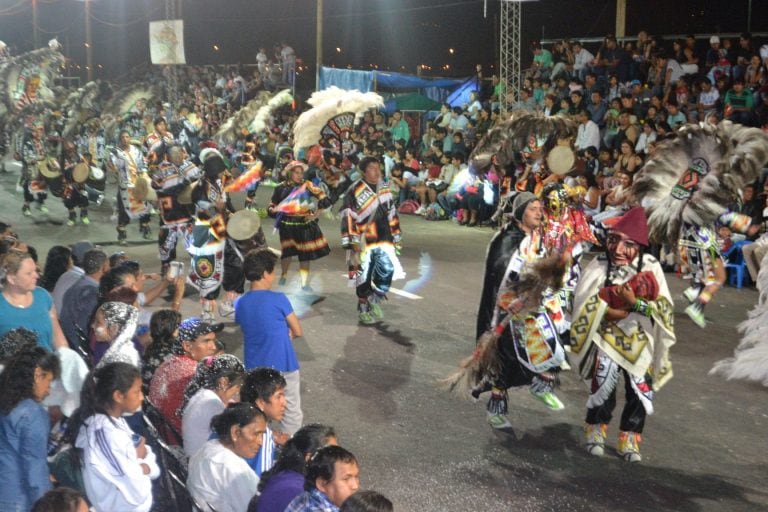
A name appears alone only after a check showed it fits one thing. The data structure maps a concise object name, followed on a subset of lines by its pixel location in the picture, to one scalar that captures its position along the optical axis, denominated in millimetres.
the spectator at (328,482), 3326
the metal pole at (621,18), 18850
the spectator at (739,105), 14805
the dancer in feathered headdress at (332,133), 11906
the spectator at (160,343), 5152
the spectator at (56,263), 6898
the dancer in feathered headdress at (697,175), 8727
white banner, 27141
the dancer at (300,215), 10750
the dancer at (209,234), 9617
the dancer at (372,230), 9469
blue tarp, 23203
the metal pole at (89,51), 35906
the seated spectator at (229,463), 3867
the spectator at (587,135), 16750
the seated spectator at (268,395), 4375
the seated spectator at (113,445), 3951
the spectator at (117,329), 5052
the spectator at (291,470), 3574
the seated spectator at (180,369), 4832
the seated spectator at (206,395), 4402
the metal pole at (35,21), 34438
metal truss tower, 17750
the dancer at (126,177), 14672
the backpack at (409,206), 19641
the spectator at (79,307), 6051
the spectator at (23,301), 5242
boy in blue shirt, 5723
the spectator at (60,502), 3232
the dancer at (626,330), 5887
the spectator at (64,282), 6377
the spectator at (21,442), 3904
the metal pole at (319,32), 25684
